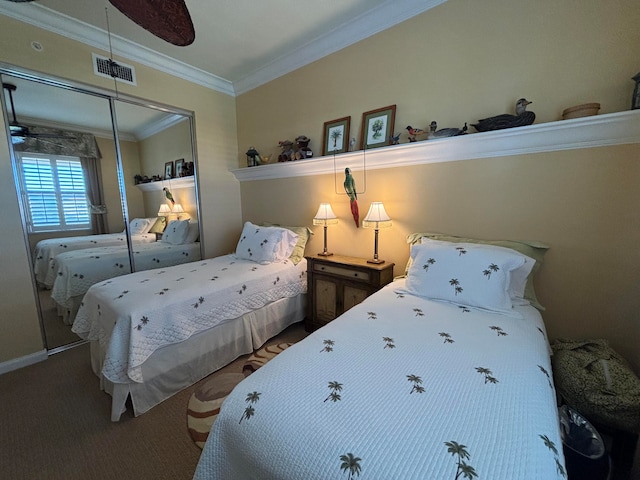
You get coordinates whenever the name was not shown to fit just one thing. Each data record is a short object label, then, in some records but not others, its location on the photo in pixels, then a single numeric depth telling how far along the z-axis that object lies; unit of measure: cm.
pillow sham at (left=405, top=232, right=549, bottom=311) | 154
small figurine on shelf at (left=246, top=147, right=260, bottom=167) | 308
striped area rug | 149
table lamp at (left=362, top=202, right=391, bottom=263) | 207
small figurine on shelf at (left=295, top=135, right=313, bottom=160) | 262
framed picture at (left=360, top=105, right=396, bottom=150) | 213
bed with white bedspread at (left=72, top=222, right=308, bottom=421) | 152
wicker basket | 138
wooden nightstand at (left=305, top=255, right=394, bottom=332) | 208
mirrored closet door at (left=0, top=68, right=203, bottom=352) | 207
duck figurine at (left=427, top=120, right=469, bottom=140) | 177
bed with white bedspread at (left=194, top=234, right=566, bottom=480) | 62
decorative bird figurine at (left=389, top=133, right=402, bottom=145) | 207
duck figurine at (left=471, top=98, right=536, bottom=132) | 153
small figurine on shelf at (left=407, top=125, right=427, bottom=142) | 195
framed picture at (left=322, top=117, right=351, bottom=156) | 240
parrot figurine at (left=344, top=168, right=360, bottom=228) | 228
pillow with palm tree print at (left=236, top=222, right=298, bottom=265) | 252
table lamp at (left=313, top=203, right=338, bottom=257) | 241
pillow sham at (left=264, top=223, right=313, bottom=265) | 262
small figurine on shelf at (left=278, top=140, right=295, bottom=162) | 274
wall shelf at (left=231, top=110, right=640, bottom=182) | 136
